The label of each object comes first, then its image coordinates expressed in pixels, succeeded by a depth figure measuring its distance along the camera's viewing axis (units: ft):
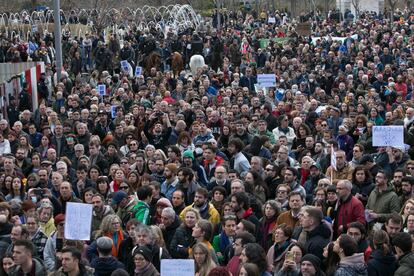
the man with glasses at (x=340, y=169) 48.15
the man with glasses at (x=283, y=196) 41.88
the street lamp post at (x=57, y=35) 89.86
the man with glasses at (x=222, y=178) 46.39
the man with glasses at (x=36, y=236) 38.32
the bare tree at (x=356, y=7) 189.41
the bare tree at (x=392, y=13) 152.97
